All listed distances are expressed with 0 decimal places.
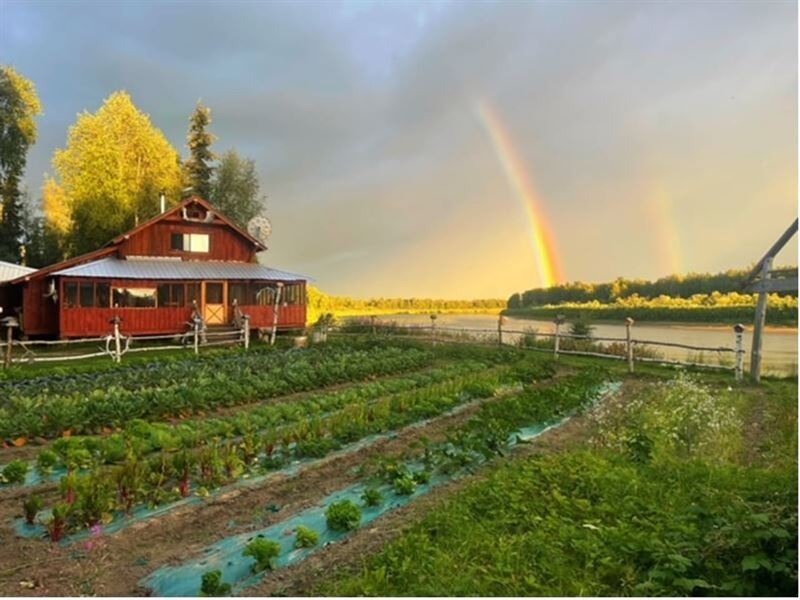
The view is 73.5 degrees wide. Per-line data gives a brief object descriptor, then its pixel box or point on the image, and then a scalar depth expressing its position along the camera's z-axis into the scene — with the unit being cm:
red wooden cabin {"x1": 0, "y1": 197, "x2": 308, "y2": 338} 2152
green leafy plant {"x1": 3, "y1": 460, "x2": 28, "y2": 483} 634
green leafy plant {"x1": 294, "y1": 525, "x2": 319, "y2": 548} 461
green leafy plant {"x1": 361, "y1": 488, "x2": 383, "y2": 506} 551
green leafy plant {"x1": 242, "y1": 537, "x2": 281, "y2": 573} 422
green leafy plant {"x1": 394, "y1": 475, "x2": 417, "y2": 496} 579
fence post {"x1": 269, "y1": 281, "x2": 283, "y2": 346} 2403
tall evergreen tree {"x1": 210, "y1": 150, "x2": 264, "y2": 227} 3900
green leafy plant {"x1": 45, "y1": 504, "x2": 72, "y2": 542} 479
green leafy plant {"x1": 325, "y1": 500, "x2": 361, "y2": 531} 496
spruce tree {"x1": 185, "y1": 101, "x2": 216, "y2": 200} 3900
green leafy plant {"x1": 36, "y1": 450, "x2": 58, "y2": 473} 677
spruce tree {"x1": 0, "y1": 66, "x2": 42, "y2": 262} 3102
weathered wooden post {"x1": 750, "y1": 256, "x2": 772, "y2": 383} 1380
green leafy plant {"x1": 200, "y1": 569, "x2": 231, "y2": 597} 389
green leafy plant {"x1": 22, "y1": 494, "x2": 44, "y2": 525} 509
